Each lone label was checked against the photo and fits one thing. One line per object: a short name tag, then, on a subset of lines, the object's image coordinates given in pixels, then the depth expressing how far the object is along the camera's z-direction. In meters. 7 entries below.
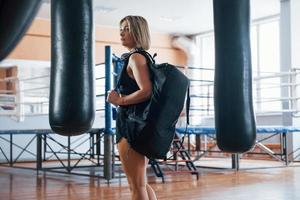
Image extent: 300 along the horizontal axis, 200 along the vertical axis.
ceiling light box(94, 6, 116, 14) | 17.41
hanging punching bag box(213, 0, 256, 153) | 3.82
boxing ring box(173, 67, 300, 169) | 12.29
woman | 4.46
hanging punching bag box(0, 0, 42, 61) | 1.52
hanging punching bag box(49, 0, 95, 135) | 3.40
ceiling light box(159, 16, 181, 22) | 19.20
